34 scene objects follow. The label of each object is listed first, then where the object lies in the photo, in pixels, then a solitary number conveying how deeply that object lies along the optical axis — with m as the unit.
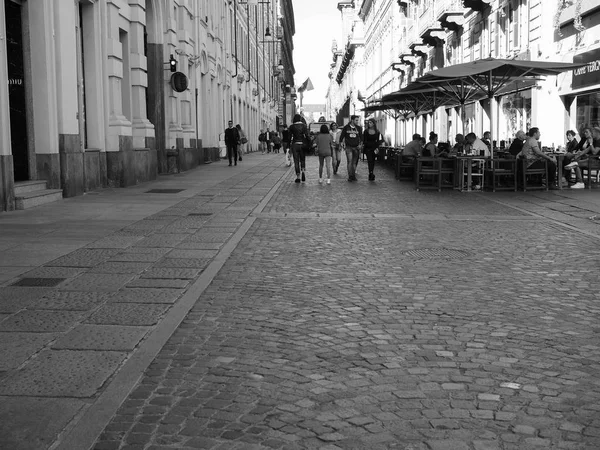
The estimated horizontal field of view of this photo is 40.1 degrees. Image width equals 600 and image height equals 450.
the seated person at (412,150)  21.59
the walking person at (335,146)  24.82
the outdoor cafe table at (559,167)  17.47
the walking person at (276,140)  56.09
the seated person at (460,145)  20.41
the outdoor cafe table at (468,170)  17.97
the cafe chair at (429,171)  18.11
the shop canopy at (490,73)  17.08
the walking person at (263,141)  52.56
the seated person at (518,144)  18.52
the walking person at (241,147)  34.94
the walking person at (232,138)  30.66
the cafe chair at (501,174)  17.67
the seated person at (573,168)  18.13
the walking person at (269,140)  54.09
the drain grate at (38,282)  6.95
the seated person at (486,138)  20.49
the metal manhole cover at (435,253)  8.65
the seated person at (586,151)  17.94
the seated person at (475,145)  19.59
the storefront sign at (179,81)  23.81
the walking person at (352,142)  20.86
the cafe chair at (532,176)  17.50
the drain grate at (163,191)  17.09
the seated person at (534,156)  17.38
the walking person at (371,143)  21.58
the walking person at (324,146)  20.14
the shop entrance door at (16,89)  14.02
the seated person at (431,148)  20.75
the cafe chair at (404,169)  21.52
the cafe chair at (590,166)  17.73
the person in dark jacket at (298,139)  20.38
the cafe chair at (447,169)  18.30
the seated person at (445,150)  19.55
